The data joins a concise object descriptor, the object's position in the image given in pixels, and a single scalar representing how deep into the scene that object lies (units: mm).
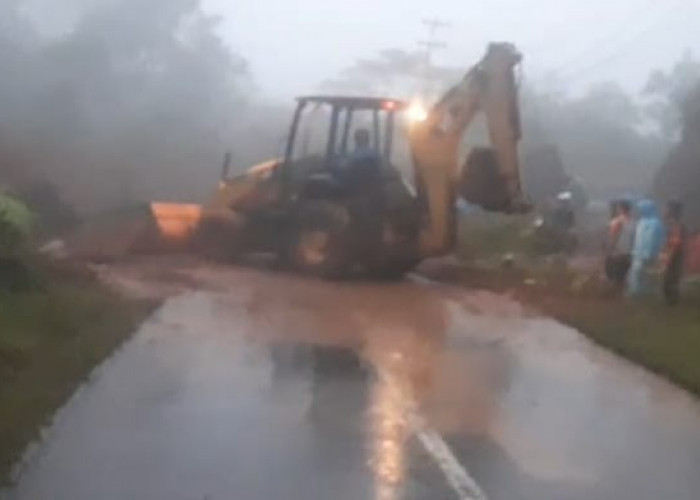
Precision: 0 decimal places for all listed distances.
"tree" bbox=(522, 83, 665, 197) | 72500
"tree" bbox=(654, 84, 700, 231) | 46000
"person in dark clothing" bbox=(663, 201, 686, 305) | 24188
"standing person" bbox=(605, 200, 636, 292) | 26031
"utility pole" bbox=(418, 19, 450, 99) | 84475
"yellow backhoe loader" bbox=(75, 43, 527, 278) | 30094
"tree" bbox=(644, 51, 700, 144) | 72938
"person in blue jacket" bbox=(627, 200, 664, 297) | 24906
